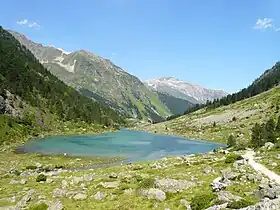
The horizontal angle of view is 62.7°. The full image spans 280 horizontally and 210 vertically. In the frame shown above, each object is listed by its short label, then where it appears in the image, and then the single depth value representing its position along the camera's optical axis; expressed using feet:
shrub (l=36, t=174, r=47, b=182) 120.79
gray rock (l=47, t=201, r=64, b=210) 79.69
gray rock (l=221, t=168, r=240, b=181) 94.95
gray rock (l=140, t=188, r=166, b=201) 82.76
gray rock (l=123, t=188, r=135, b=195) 90.09
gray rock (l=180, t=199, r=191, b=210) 73.32
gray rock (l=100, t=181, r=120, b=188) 100.36
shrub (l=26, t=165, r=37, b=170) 165.21
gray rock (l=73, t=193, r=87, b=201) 89.31
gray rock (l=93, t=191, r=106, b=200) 88.28
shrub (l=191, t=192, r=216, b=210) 68.79
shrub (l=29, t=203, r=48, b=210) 79.29
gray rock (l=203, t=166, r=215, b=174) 114.25
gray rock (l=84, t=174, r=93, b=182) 116.47
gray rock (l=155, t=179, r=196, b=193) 89.63
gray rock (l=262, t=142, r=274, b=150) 162.87
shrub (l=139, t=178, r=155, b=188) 91.64
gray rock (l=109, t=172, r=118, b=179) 117.64
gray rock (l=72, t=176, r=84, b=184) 113.12
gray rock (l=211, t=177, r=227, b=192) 82.87
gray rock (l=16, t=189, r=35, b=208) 85.97
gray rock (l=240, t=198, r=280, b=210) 41.99
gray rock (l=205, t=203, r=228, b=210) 57.30
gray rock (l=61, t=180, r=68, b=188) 107.03
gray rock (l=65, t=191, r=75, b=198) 92.93
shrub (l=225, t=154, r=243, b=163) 132.81
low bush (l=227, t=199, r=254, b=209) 58.05
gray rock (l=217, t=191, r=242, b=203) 68.31
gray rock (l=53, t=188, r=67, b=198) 93.91
